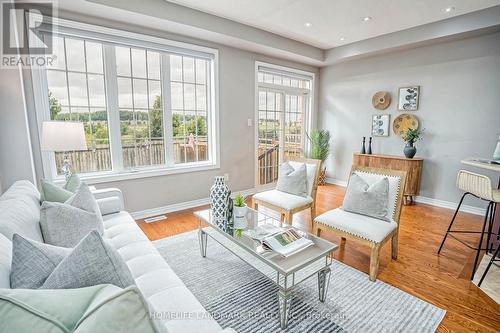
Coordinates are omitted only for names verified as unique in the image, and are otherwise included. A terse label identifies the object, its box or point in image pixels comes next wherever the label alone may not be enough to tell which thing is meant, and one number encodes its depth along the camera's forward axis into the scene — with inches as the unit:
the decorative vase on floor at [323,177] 218.2
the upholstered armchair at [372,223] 81.2
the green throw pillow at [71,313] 22.0
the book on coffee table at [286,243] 66.8
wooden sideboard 159.3
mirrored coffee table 60.4
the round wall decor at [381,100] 179.0
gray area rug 64.8
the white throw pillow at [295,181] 119.0
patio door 189.0
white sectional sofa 41.4
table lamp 90.5
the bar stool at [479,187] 81.2
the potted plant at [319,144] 210.5
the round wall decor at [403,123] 167.8
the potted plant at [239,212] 83.6
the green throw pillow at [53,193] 68.3
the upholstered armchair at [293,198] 109.5
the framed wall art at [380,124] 181.6
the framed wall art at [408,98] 165.9
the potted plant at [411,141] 159.6
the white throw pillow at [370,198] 89.8
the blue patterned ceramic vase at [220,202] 84.9
